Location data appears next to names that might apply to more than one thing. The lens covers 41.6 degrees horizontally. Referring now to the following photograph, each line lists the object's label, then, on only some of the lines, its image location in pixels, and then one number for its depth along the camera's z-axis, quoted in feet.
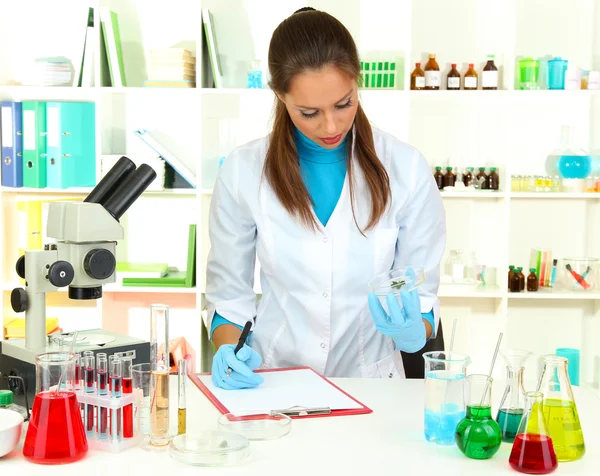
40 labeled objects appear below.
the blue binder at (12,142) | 11.05
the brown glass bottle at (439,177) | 11.44
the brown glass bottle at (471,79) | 11.18
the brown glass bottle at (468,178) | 11.48
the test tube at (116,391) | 4.09
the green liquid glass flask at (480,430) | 4.00
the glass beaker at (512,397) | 4.11
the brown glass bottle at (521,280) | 11.35
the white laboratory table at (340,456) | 3.88
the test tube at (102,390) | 4.14
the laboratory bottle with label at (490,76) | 11.14
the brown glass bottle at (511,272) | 11.35
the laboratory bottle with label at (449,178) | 11.40
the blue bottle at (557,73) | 11.07
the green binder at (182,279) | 11.21
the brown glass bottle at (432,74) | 11.23
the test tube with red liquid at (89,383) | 4.17
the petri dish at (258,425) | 4.32
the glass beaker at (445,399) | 4.20
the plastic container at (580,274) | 11.48
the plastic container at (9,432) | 3.92
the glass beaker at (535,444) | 3.86
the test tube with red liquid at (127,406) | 4.15
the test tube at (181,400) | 4.20
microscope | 4.55
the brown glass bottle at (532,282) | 11.34
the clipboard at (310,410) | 4.66
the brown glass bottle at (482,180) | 11.37
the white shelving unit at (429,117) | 11.69
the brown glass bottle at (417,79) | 11.21
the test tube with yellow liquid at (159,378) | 4.15
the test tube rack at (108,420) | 4.09
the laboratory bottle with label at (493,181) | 11.34
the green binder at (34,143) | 11.09
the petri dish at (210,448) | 3.96
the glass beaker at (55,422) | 3.91
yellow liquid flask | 4.02
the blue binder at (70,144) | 11.13
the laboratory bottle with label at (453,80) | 11.23
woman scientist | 6.09
